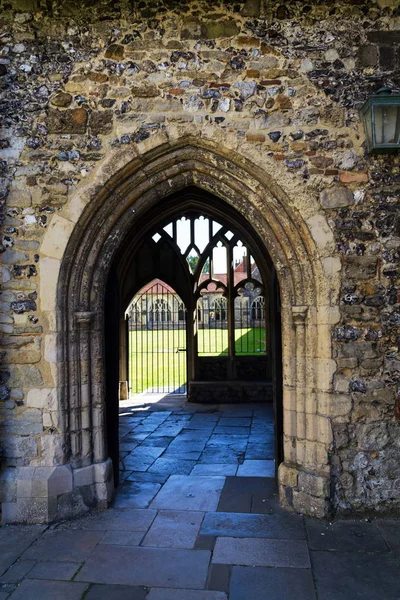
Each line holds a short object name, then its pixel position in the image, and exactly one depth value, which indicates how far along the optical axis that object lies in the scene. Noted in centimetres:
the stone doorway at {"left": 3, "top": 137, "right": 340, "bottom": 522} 409
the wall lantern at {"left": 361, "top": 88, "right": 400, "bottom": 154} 384
